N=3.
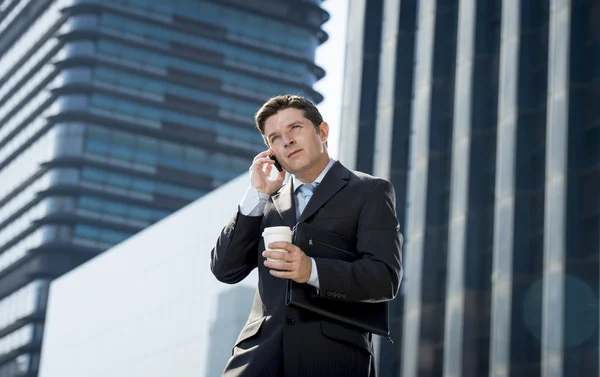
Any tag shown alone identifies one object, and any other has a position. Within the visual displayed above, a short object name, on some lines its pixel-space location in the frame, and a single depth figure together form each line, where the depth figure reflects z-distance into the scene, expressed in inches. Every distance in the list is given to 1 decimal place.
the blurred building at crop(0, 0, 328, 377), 3735.2
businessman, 147.9
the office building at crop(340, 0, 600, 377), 997.2
